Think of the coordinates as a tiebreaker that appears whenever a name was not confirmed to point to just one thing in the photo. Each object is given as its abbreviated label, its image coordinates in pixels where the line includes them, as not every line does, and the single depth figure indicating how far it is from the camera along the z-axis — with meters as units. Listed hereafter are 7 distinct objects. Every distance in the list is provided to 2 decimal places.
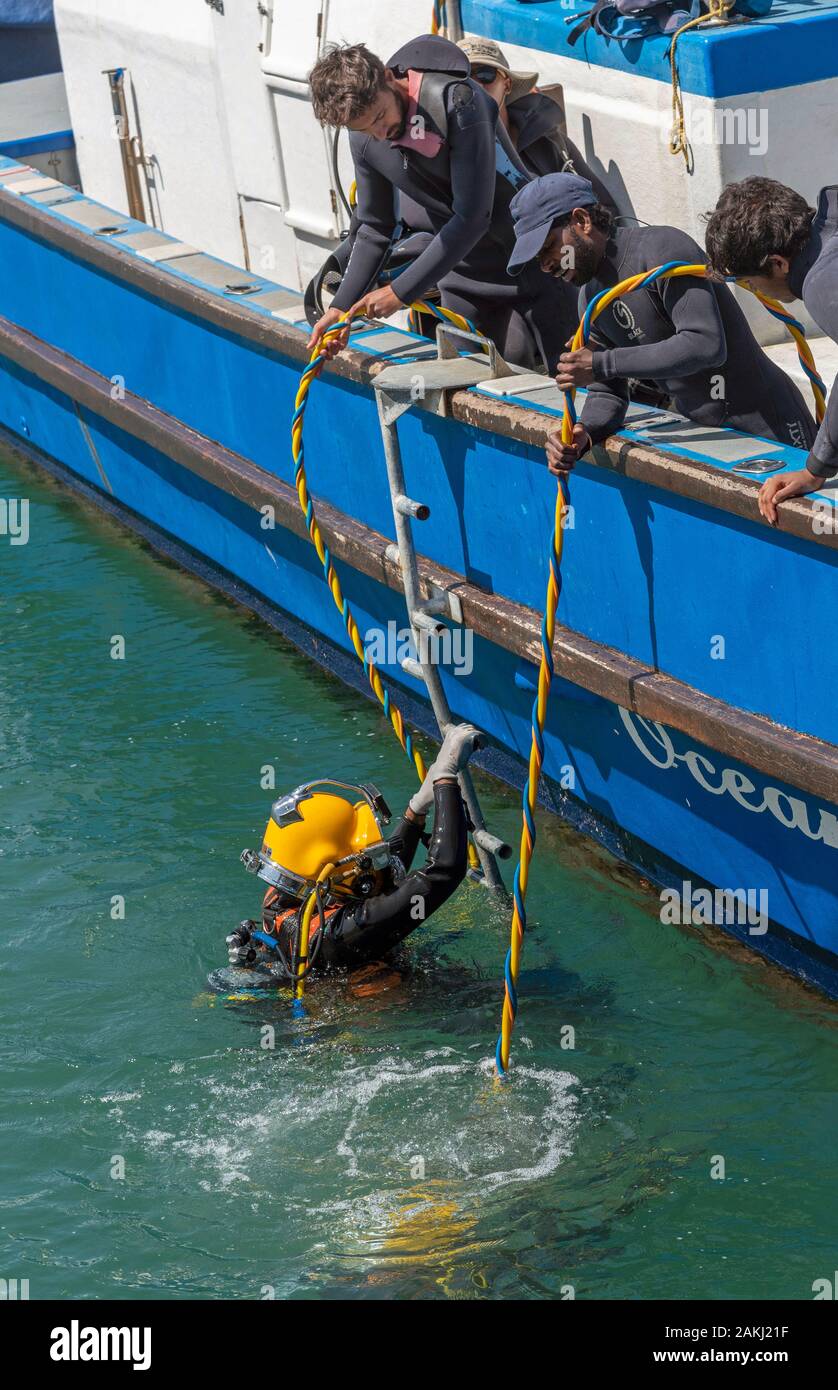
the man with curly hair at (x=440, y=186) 10.18
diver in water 9.46
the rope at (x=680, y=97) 11.32
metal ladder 11.14
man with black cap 9.25
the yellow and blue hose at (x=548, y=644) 9.05
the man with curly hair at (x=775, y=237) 8.15
